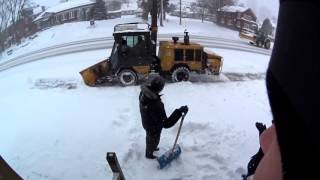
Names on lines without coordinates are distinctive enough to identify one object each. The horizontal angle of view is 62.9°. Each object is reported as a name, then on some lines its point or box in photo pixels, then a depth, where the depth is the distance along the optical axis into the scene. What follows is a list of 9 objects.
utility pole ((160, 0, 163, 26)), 23.44
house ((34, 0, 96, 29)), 27.21
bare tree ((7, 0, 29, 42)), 21.39
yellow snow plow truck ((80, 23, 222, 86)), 8.83
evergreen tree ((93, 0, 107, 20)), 27.30
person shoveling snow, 3.97
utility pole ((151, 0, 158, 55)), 9.05
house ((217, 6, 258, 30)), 23.21
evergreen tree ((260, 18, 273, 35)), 13.63
